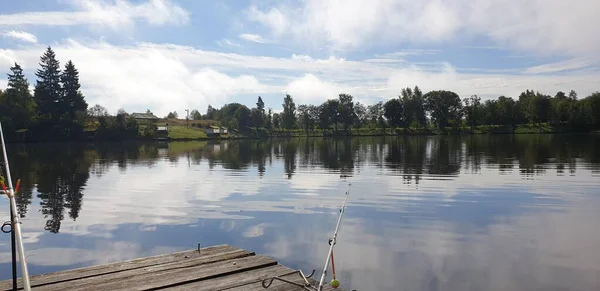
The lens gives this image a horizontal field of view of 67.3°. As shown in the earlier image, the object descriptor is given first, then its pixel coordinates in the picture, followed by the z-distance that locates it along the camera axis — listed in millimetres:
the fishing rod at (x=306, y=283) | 6564
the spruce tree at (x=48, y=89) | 119625
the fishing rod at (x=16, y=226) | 4203
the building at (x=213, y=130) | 157762
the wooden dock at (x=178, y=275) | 7074
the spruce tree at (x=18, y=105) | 112250
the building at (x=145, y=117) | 167075
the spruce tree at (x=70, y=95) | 121000
